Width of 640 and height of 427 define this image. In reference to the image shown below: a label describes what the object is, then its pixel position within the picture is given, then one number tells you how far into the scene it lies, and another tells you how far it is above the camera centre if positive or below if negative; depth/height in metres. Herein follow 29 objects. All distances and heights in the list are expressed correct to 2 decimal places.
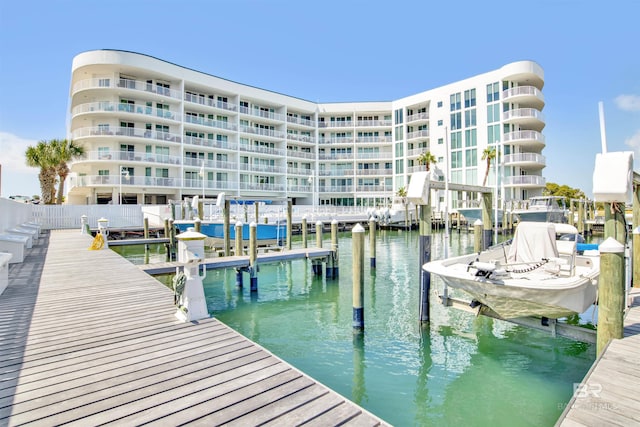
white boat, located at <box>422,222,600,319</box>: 6.20 -1.35
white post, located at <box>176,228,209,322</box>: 6.09 -1.20
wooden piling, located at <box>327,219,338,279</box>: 15.61 -2.04
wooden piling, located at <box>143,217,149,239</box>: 24.81 -1.32
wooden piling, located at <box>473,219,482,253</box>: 11.44 -1.01
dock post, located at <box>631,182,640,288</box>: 8.88 -1.38
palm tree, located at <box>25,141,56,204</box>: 32.75 +4.24
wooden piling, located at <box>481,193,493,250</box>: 11.00 -0.54
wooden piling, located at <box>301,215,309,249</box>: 18.93 -1.44
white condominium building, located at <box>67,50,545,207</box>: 37.00 +8.83
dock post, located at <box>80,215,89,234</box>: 22.27 -1.12
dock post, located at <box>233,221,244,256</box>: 15.60 -1.36
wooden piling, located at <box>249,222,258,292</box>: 13.56 -2.06
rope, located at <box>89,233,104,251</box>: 14.94 -1.34
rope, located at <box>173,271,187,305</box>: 6.19 -1.26
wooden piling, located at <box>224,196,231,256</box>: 17.31 -0.93
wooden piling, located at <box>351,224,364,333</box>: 9.15 -1.85
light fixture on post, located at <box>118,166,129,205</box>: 34.10 +3.65
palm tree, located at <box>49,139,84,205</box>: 33.22 +5.16
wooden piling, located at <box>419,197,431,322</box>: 8.65 -1.00
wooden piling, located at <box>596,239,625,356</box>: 5.19 -1.28
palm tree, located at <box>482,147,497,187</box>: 40.78 +5.19
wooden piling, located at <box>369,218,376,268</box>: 17.72 -1.98
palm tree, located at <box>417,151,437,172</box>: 45.05 +5.52
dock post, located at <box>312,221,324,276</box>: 16.39 -2.68
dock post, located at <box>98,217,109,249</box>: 15.39 -0.90
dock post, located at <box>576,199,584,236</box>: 30.36 -1.40
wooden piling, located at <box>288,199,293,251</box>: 18.20 -0.80
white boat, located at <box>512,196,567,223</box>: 30.39 -0.83
